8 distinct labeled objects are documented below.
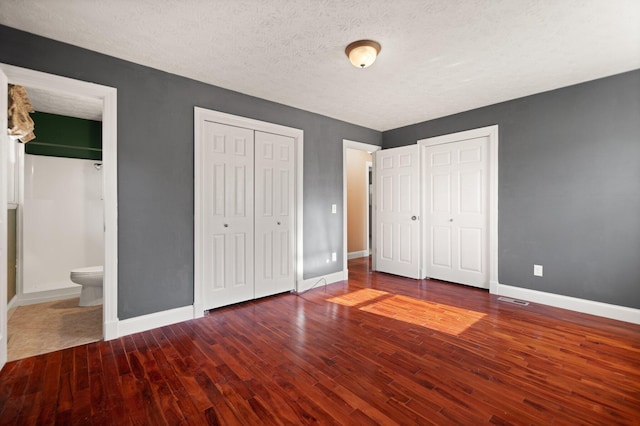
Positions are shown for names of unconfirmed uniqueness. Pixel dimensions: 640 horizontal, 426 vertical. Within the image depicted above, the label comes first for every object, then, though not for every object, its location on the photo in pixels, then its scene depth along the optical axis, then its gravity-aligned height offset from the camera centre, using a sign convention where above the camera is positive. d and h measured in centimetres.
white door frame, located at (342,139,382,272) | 468 +0
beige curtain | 287 +98
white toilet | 337 -83
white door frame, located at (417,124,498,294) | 394 +11
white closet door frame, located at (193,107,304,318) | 314 +58
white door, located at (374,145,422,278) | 475 +2
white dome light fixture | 243 +134
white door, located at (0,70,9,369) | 214 -3
